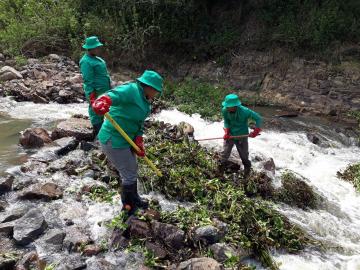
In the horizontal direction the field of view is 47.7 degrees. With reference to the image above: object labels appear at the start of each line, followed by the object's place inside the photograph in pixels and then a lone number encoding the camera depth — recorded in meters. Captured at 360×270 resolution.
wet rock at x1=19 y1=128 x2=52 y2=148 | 6.85
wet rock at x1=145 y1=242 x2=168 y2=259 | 4.25
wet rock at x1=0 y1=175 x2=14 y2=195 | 5.19
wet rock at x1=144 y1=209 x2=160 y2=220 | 4.67
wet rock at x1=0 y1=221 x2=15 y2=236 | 4.33
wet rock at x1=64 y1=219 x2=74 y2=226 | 4.70
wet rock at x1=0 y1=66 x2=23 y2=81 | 10.93
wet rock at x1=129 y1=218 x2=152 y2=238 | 4.45
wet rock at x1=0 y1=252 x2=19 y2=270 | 3.81
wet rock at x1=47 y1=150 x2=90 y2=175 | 5.89
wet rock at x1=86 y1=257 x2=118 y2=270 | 4.04
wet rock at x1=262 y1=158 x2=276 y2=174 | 7.20
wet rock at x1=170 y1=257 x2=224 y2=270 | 3.88
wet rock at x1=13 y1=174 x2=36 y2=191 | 5.36
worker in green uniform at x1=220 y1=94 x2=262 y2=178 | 6.14
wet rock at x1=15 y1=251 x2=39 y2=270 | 3.89
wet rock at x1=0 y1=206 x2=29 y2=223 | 4.54
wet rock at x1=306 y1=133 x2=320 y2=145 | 9.27
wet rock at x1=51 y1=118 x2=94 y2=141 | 7.06
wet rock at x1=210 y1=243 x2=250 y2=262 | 4.27
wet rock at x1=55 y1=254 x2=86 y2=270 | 3.97
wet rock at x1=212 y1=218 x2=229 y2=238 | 4.64
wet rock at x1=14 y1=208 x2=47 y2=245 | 4.25
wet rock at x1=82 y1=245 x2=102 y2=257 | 4.23
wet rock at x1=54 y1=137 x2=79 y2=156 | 6.52
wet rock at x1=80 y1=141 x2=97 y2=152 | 6.66
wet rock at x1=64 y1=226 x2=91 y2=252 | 4.28
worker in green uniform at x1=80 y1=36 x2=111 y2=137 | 6.02
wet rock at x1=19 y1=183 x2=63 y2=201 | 5.10
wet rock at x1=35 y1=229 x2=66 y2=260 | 4.19
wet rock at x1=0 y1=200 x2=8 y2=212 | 4.80
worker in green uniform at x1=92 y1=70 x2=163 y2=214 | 4.14
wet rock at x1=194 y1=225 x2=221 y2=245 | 4.43
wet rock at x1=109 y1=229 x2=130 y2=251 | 4.38
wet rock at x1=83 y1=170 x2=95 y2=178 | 5.78
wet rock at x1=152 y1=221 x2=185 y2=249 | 4.39
